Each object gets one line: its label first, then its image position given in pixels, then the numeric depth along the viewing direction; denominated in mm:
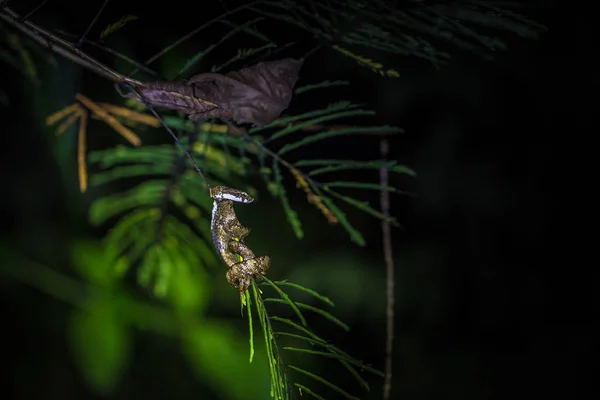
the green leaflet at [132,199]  1591
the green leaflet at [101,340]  2455
